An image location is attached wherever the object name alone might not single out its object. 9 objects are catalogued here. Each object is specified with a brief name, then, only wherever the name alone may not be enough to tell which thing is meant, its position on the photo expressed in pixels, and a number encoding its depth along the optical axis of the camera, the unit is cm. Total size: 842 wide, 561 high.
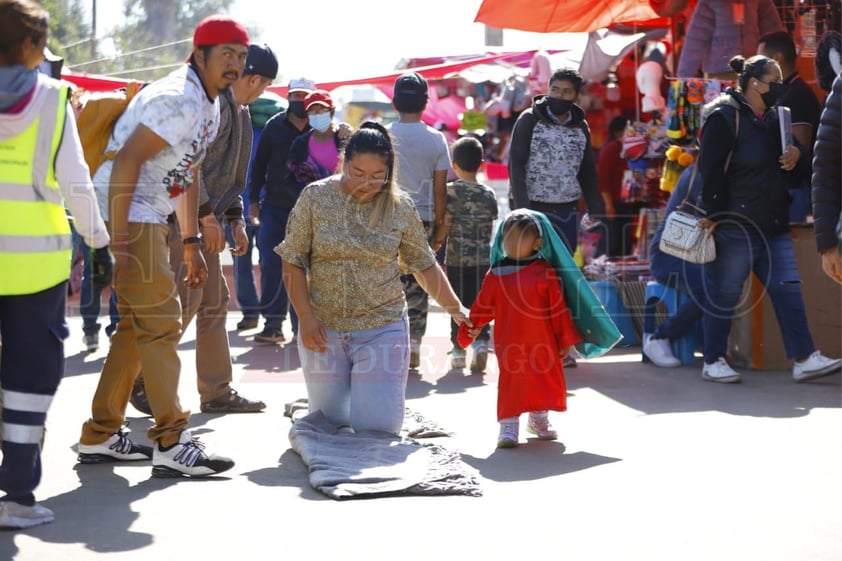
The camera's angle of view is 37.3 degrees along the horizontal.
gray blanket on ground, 538
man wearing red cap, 540
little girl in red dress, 667
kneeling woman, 626
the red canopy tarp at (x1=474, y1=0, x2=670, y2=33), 1362
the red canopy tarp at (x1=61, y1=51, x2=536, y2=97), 1686
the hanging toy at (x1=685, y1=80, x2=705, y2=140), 1050
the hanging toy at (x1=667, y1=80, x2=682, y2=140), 1061
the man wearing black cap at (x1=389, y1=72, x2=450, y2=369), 912
